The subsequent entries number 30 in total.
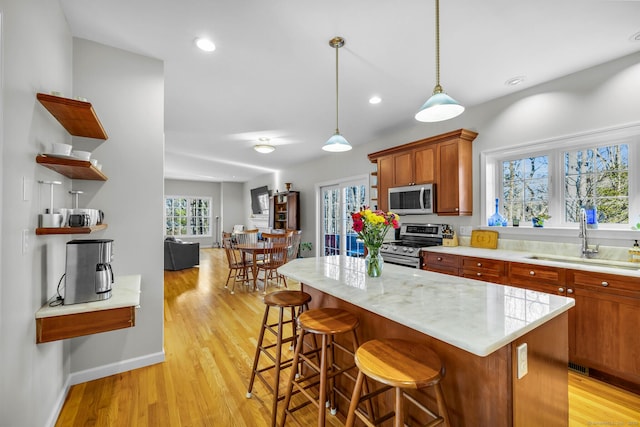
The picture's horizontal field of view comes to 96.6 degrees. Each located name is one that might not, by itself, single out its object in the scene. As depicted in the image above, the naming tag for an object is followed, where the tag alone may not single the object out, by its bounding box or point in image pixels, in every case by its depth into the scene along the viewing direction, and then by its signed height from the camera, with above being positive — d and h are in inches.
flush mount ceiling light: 202.1 +49.9
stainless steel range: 140.3 -14.8
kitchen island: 42.6 -20.0
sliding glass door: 218.1 +2.5
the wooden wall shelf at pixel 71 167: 60.9 +12.1
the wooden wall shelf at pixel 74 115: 61.7 +25.1
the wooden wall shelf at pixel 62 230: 59.7 -2.6
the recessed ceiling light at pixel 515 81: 112.7 +54.5
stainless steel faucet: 101.9 -8.8
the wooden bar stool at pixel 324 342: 57.7 -28.5
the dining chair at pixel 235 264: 193.8 -32.8
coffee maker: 66.4 -12.9
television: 357.4 +22.3
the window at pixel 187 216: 421.4 +2.5
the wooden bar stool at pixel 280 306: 70.9 -25.7
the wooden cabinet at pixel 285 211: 278.5 +6.9
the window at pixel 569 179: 100.7 +15.2
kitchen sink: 90.4 -15.9
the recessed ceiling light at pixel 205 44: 89.4 +55.7
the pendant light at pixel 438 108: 65.9 +26.0
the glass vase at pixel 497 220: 131.2 -1.9
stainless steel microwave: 145.6 +9.2
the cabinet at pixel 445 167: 135.3 +25.0
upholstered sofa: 261.6 -34.4
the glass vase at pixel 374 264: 74.5 -12.5
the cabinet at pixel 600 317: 80.3 -30.3
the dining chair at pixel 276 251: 191.8 -23.4
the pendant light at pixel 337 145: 104.0 +26.6
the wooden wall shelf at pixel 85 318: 61.3 -22.6
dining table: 186.4 -20.7
